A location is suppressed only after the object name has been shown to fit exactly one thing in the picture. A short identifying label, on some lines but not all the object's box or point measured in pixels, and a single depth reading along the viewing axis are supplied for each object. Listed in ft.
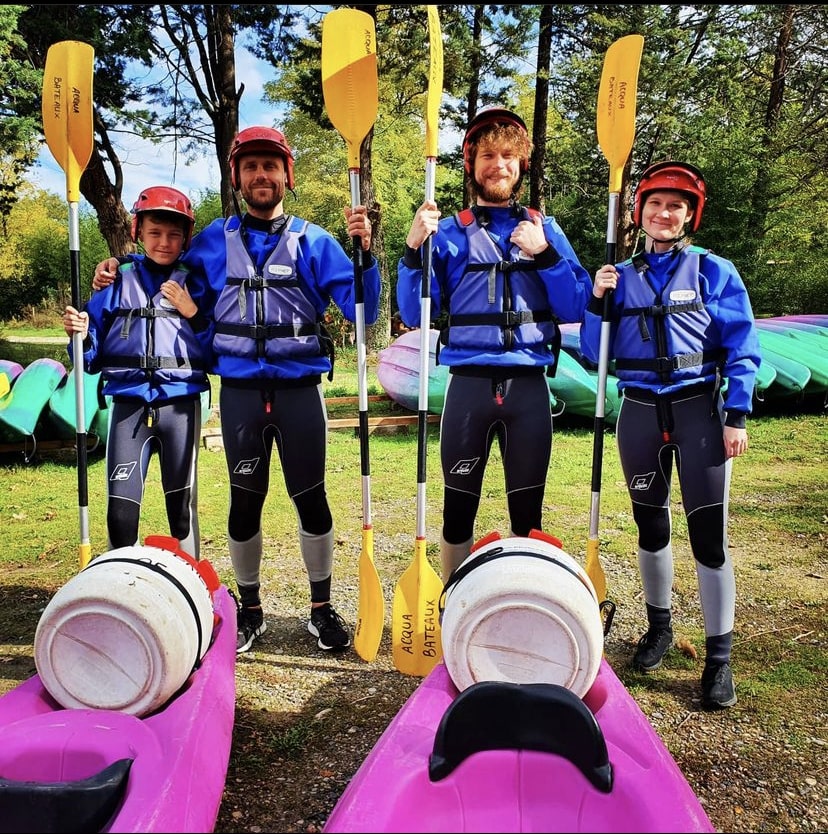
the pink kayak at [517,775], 5.24
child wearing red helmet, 9.95
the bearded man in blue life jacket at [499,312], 9.45
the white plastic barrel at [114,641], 6.40
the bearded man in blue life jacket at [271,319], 9.96
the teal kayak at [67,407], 22.48
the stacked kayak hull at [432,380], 26.35
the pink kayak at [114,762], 5.26
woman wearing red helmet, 9.25
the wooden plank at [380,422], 27.43
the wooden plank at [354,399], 30.91
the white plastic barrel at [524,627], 6.25
